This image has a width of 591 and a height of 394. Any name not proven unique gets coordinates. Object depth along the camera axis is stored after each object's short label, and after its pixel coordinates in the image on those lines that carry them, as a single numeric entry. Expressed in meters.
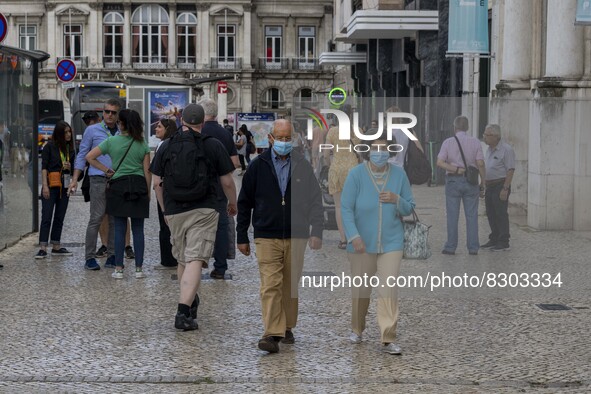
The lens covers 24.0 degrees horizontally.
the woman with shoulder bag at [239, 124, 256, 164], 42.62
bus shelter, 16.02
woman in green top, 13.09
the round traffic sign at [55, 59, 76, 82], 28.55
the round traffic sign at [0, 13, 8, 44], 15.47
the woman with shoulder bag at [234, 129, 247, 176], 38.81
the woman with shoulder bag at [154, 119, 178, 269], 13.69
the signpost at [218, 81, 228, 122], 68.75
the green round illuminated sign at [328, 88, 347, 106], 34.34
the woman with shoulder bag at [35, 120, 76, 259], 15.00
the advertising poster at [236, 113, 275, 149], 51.03
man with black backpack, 10.09
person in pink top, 12.38
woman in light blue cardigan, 9.27
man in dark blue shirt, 13.16
